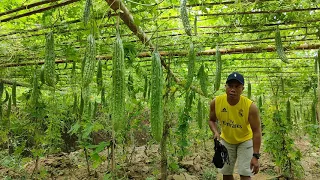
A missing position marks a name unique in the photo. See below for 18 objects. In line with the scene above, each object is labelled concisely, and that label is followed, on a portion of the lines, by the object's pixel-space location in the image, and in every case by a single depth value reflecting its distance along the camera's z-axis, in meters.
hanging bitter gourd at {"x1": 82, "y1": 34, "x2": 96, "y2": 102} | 1.60
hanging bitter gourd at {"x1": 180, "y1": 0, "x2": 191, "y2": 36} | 2.11
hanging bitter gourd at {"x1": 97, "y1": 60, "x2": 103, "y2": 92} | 3.20
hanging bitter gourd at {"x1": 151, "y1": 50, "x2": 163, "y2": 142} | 1.82
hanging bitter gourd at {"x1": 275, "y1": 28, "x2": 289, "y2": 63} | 3.35
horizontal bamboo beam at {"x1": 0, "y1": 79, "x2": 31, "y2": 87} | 6.39
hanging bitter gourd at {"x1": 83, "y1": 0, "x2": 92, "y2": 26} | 1.67
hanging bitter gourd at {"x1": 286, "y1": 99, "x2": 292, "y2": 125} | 6.12
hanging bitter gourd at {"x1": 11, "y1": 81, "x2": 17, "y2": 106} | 4.68
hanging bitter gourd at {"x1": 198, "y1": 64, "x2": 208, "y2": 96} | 3.78
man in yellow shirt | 3.54
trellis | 3.08
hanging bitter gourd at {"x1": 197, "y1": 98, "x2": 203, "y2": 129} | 5.55
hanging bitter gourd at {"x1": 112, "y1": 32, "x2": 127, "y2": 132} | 1.56
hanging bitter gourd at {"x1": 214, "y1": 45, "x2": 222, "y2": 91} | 3.38
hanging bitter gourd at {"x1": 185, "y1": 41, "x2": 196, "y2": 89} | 3.07
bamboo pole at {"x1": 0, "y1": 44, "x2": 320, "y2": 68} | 4.82
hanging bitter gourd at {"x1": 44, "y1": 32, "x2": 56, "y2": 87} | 2.10
